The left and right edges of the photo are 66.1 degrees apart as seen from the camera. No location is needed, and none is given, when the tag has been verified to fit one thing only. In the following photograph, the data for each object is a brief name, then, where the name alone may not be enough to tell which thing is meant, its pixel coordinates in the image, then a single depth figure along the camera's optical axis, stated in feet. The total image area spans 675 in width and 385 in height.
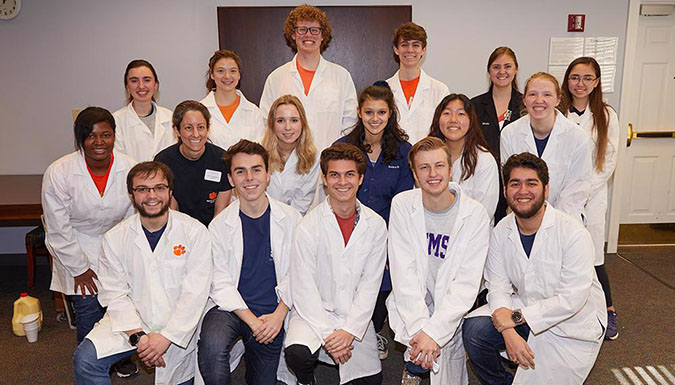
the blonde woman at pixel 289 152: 9.78
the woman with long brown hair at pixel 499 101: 10.88
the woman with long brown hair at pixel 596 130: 10.82
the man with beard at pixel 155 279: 7.83
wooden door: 14.37
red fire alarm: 15.02
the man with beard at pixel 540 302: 7.69
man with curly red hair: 11.53
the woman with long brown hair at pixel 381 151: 9.36
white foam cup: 10.89
